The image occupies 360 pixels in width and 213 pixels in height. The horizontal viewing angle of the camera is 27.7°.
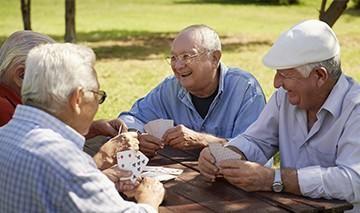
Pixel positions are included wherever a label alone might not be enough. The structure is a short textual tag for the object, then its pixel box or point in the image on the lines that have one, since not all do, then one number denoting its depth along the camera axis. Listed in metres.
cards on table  3.35
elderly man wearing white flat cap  3.02
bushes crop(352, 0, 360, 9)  26.35
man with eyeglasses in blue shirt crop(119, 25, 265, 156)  4.18
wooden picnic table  2.87
